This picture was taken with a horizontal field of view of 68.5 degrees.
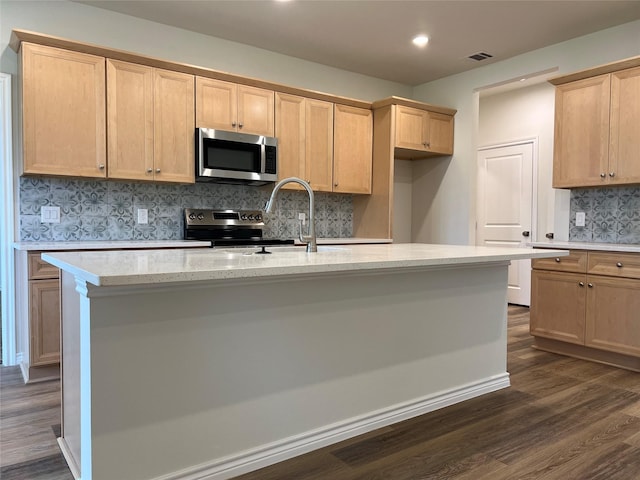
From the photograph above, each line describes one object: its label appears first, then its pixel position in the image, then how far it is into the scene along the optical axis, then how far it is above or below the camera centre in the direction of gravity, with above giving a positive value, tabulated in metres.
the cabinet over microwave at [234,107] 3.74 +0.99
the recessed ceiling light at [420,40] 4.01 +1.63
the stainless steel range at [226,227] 3.88 +0.00
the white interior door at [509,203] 5.60 +0.32
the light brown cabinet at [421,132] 4.66 +0.99
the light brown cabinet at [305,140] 4.18 +0.80
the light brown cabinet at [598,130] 3.45 +0.76
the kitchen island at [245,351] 1.56 -0.51
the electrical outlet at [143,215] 3.78 +0.09
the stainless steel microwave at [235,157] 3.69 +0.57
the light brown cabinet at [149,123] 3.37 +0.77
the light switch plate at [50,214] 3.37 +0.09
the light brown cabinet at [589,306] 3.24 -0.58
